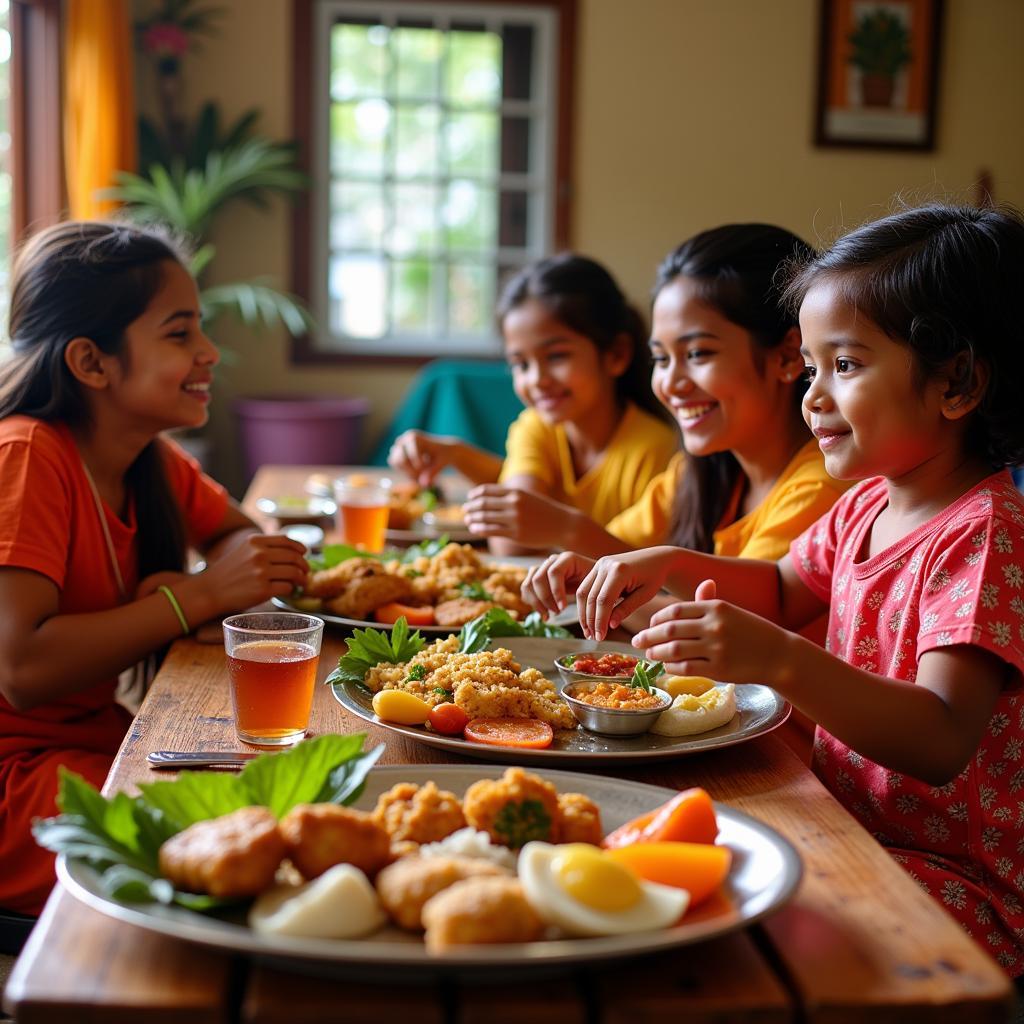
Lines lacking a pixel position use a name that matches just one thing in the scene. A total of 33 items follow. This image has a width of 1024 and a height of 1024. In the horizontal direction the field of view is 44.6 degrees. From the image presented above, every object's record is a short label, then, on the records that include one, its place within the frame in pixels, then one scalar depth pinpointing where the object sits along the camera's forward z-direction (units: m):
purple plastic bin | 5.76
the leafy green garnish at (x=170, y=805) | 0.79
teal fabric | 5.89
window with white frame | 6.16
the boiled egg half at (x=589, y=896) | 0.75
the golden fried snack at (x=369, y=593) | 1.69
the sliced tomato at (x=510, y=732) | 1.16
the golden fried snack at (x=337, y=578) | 1.73
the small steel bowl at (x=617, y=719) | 1.20
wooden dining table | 0.70
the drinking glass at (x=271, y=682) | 1.22
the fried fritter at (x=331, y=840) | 0.80
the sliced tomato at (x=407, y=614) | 1.67
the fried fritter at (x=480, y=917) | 0.72
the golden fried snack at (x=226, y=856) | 0.77
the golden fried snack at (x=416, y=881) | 0.77
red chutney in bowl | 1.34
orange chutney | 1.22
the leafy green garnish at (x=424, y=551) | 2.02
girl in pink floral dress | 1.16
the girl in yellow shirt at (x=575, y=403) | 2.83
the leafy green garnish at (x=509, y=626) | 1.52
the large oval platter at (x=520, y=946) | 0.70
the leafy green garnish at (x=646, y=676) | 1.27
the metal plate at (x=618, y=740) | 1.12
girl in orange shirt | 1.57
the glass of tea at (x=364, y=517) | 2.27
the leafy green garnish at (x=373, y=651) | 1.35
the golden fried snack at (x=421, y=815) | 0.88
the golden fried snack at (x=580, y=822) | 0.89
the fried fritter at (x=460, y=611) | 1.65
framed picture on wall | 6.34
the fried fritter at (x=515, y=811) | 0.87
